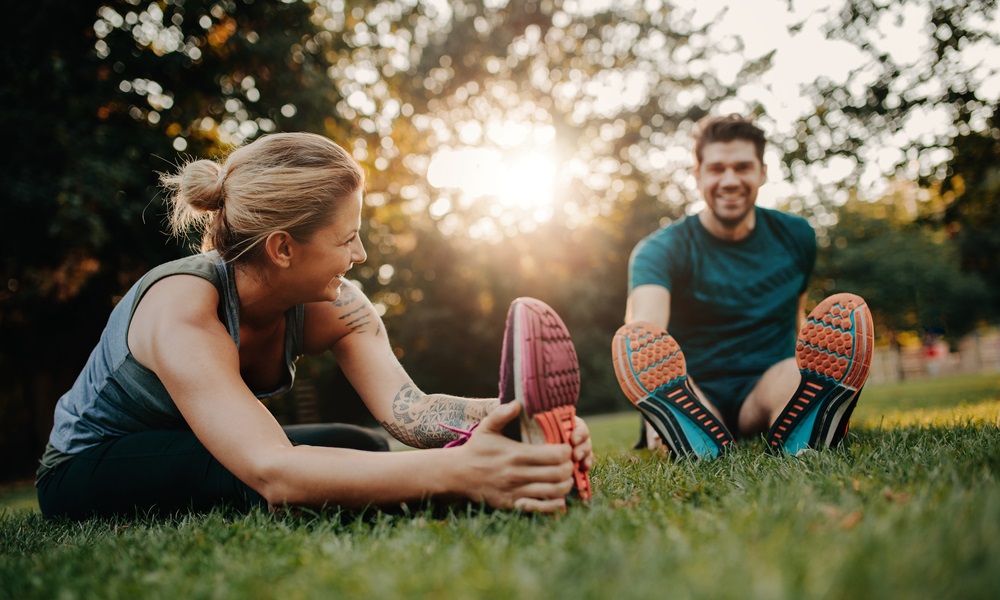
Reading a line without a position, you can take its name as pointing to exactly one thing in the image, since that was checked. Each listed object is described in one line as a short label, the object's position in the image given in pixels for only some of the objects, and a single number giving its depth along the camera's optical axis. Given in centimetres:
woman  173
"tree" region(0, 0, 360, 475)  916
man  335
